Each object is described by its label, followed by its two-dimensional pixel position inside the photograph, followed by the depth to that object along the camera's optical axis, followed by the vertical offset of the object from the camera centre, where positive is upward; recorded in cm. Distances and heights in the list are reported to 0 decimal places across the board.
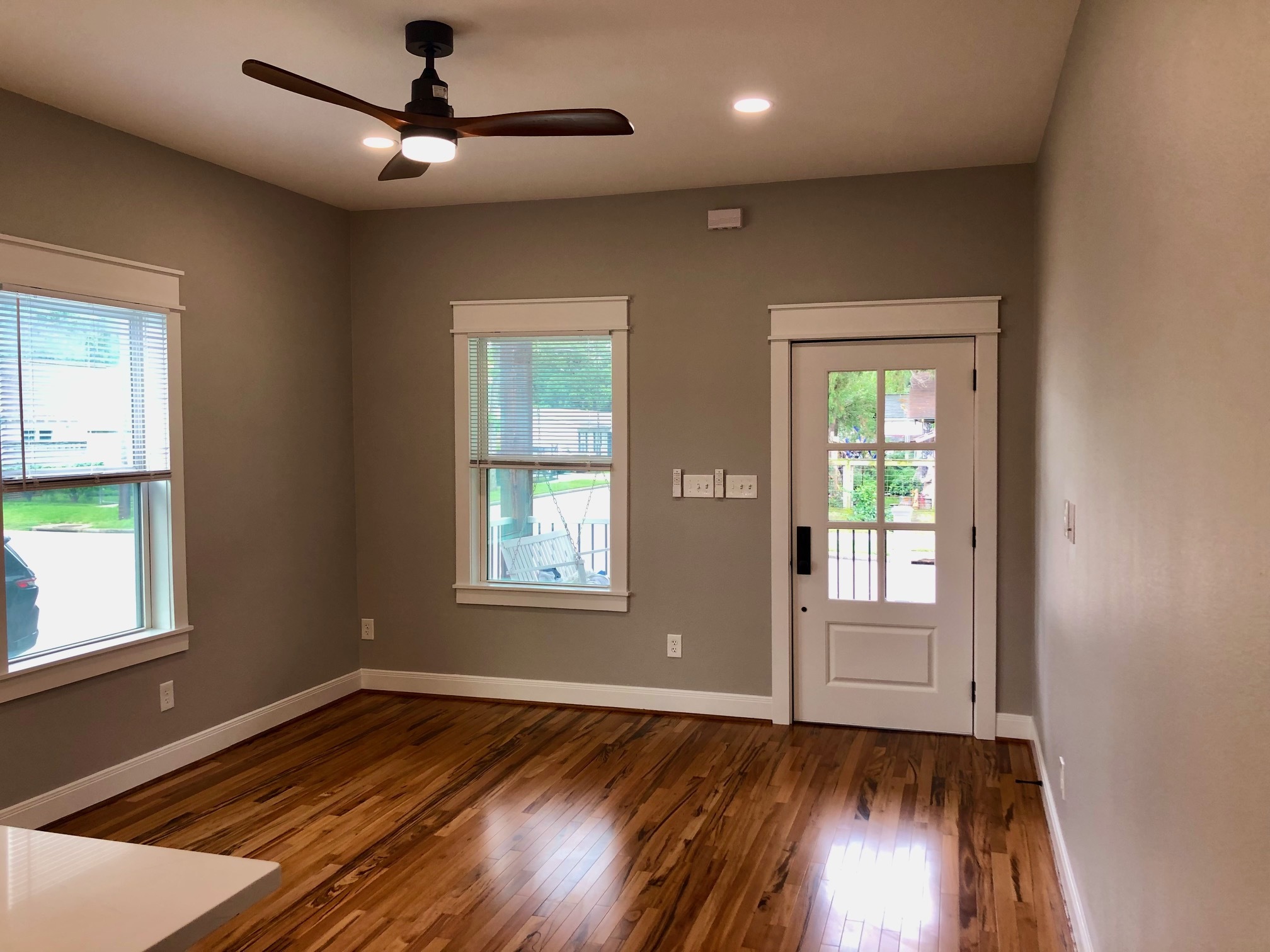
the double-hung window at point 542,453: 499 +6
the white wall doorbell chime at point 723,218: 470 +123
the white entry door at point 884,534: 451 -35
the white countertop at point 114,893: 112 -55
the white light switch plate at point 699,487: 484 -12
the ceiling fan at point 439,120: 274 +103
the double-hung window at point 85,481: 347 -6
